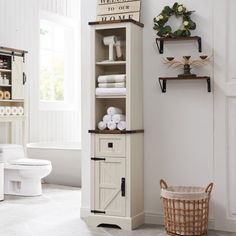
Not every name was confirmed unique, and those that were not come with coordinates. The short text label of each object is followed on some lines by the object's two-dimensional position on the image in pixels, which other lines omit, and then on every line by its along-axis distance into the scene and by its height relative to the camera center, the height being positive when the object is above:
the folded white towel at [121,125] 4.13 -0.12
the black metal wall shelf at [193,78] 3.96 +0.26
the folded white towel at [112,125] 4.16 -0.12
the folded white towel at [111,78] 4.12 +0.27
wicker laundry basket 3.77 -0.78
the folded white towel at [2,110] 5.95 +0.00
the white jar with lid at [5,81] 6.06 +0.37
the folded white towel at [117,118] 4.16 -0.07
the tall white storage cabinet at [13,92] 6.04 +0.23
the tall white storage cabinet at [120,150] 4.07 -0.33
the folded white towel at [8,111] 6.04 +0.00
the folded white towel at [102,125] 4.21 -0.13
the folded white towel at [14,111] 6.15 +0.00
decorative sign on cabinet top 4.30 +0.88
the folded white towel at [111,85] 4.12 +0.21
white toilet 5.62 -0.71
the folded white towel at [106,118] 4.20 -0.07
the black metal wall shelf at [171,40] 4.03 +0.58
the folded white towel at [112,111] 4.21 -0.01
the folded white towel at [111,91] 4.12 +0.16
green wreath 4.06 +0.73
